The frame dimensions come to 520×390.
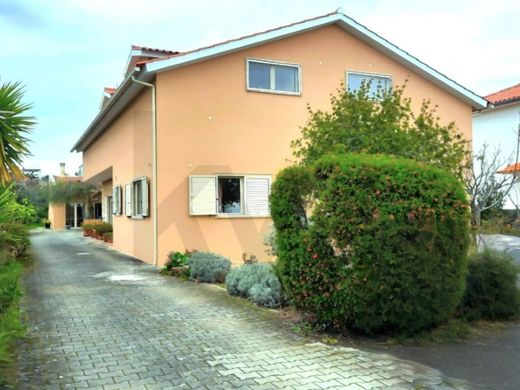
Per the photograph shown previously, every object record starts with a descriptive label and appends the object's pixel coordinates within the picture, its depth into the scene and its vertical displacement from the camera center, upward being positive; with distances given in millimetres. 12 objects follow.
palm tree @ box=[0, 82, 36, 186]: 7676 +1435
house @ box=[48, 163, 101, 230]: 41422 +236
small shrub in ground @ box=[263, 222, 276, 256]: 8936 -598
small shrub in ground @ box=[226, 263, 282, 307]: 7938 -1313
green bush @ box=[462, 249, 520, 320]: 6922 -1244
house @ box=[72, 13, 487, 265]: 12922 +2786
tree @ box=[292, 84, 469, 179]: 8453 +1397
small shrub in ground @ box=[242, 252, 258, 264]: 10910 -1172
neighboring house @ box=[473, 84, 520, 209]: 25344 +4818
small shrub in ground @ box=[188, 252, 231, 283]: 10602 -1298
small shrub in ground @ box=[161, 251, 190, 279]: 11350 -1335
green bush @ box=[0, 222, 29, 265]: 9359 -814
